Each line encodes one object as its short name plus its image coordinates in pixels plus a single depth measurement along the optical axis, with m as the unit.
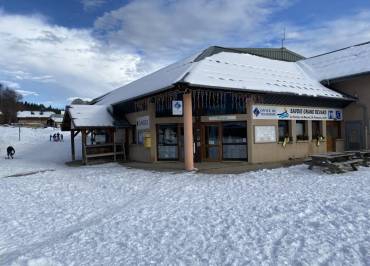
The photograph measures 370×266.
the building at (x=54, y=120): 91.84
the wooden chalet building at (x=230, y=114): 14.30
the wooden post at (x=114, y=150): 18.22
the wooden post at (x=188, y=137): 12.85
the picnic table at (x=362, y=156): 12.39
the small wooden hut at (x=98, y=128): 17.50
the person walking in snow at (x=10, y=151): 23.48
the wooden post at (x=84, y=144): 17.36
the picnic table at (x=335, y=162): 10.88
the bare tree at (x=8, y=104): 84.31
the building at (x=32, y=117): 96.76
